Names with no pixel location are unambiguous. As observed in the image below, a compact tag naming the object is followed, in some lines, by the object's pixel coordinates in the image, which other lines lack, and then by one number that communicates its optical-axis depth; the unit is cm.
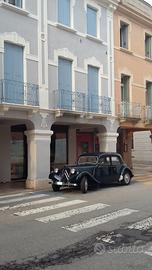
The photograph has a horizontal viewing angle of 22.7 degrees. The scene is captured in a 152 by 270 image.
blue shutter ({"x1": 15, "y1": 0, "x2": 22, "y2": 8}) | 1555
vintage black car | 1400
